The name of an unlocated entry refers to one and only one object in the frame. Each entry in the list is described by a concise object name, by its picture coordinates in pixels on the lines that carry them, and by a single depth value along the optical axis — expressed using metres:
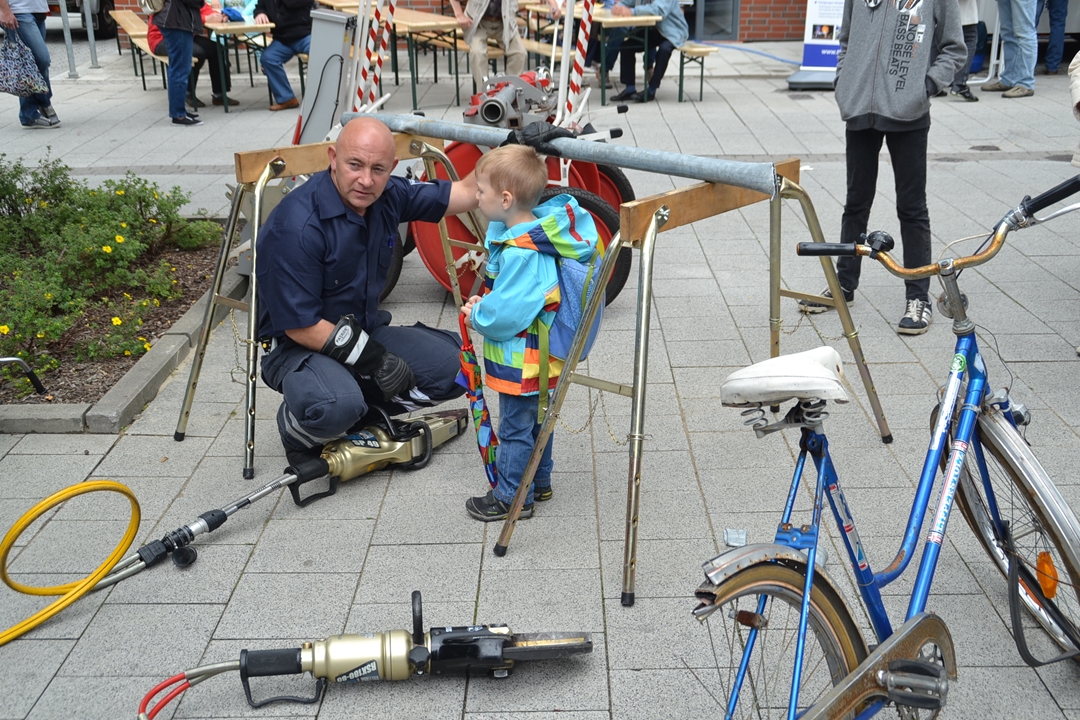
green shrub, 4.88
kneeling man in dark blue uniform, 3.52
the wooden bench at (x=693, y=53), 10.88
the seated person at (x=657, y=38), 10.95
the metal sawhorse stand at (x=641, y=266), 2.86
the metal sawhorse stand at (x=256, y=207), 3.71
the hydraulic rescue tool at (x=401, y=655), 2.68
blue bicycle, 2.10
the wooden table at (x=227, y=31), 10.55
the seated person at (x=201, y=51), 10.55
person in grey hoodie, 4.64
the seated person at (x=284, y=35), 10.74
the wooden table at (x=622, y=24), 10.60
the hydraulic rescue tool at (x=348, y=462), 3.27
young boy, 3.12
